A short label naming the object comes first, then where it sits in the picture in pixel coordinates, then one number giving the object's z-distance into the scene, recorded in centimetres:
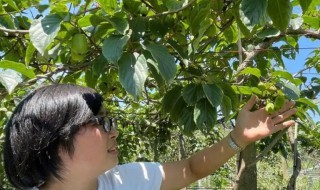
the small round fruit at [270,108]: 119
